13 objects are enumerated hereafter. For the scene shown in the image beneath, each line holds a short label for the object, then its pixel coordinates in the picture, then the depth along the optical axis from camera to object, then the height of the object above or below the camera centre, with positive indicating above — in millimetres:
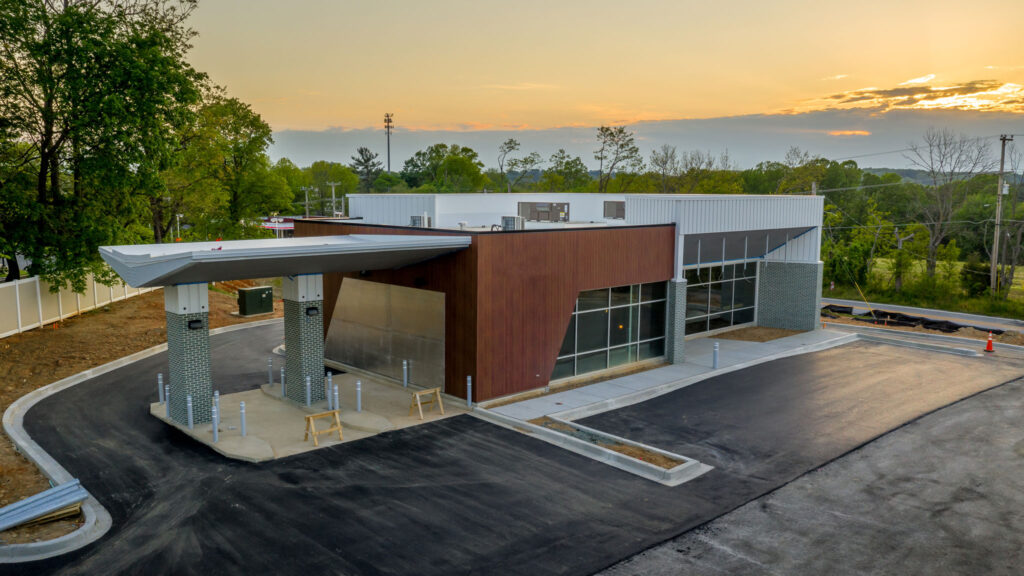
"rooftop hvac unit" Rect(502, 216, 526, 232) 19734 -521
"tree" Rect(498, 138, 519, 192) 101750 +8634
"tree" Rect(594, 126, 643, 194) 84312 +6668
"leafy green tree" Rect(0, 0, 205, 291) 23766 +3165
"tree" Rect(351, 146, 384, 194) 166262 +9527
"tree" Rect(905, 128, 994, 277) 52812 +2444
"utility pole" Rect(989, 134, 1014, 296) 42688 -2164
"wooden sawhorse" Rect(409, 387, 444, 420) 17906 -5197
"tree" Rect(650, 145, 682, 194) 82094 +4646
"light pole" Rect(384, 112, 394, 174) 141375 +17235
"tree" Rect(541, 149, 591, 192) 95438 +4335
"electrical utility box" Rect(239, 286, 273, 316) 33406 -4707
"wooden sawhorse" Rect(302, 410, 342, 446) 15664 -5115
